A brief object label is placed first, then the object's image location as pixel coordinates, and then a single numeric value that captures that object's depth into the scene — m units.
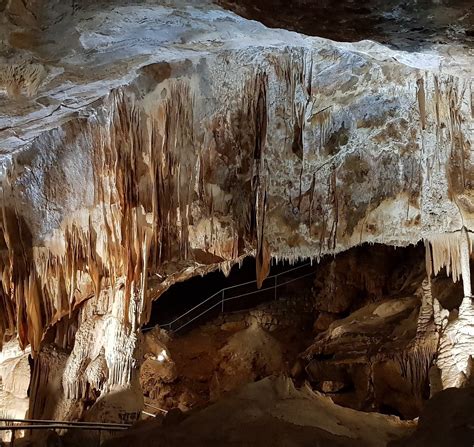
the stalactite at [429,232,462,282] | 8.79
